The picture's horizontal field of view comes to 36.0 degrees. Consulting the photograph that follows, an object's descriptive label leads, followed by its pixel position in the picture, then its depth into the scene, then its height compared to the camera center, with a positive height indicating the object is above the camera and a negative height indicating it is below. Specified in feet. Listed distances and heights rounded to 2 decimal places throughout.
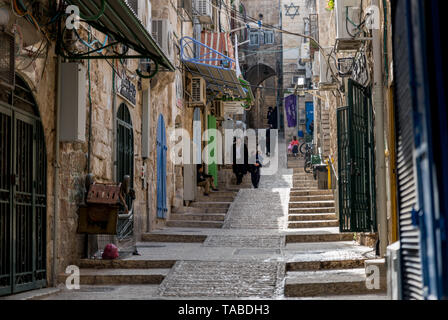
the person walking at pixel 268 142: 121.98 +10.27
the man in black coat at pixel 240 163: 74.88 +4.01
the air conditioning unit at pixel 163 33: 48.62 +11.95
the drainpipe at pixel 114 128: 39.22 +4.22
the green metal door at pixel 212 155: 70.54 +4.70
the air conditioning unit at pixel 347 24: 36.91 +9.40
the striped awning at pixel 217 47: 63.52 +14.48
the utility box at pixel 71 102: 30.42 +4.47
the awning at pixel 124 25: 26.73 +7.51
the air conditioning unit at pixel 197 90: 63.57 +10.19
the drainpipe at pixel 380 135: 30.30 +2.80
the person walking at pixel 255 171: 71.87 +3.00
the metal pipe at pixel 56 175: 29.99 +1.23
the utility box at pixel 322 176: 60.18 +1.95
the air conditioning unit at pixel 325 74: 50.21 +9.48
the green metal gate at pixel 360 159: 35.06 +1.98
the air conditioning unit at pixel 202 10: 66.54 +18.50
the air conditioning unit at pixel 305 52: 92.06 +20.03
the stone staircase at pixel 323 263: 27.45 -3.03
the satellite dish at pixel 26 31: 25.80 +6.71
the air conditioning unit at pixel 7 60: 23.41 +4.95
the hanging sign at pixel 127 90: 41.18 +6.93
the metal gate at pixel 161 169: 50.29 +2.44
